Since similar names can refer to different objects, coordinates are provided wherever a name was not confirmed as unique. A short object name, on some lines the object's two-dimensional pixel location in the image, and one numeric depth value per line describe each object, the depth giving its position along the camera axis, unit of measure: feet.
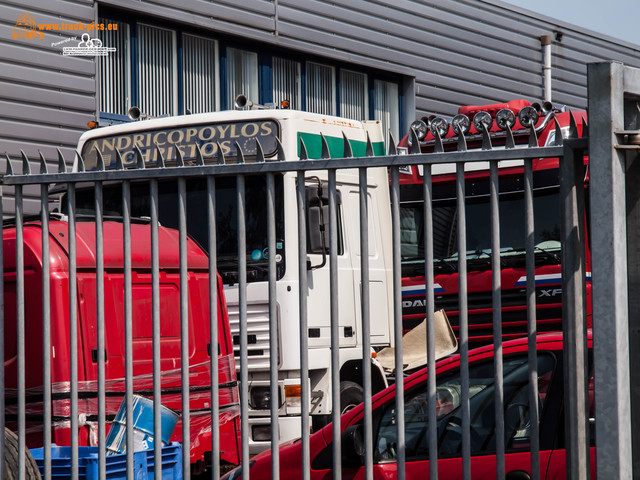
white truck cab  56.49
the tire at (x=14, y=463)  31.12
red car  30.01
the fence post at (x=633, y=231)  23.77
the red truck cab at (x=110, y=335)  42.14
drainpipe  122.83
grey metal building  84.69
